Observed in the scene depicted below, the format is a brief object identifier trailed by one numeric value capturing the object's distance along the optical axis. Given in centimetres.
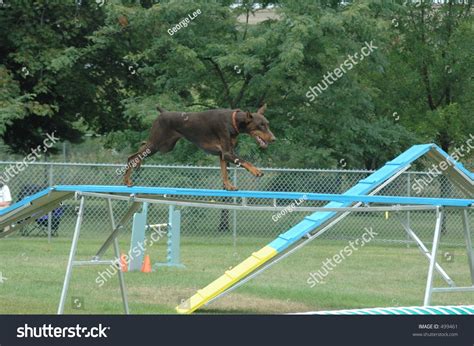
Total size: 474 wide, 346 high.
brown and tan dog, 1575
